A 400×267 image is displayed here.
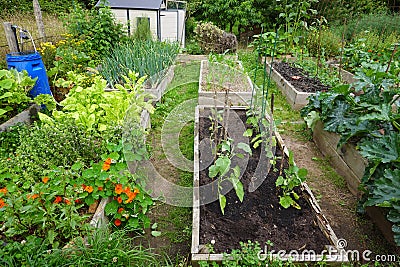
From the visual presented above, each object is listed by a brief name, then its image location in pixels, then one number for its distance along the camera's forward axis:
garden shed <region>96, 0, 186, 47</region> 6.40
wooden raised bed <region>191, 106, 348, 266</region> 1.78
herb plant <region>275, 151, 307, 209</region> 2.20
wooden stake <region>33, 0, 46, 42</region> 5.68
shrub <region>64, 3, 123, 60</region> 4.94
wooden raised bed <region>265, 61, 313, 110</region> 4.31
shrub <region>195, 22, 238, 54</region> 7.21
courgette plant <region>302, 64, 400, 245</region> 1.95
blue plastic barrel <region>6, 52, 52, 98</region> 3.35
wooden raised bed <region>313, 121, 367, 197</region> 2.66
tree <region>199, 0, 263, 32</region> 9.71
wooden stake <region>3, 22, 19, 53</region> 3.59
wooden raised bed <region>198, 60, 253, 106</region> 4.27
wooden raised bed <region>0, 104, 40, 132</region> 2.81
